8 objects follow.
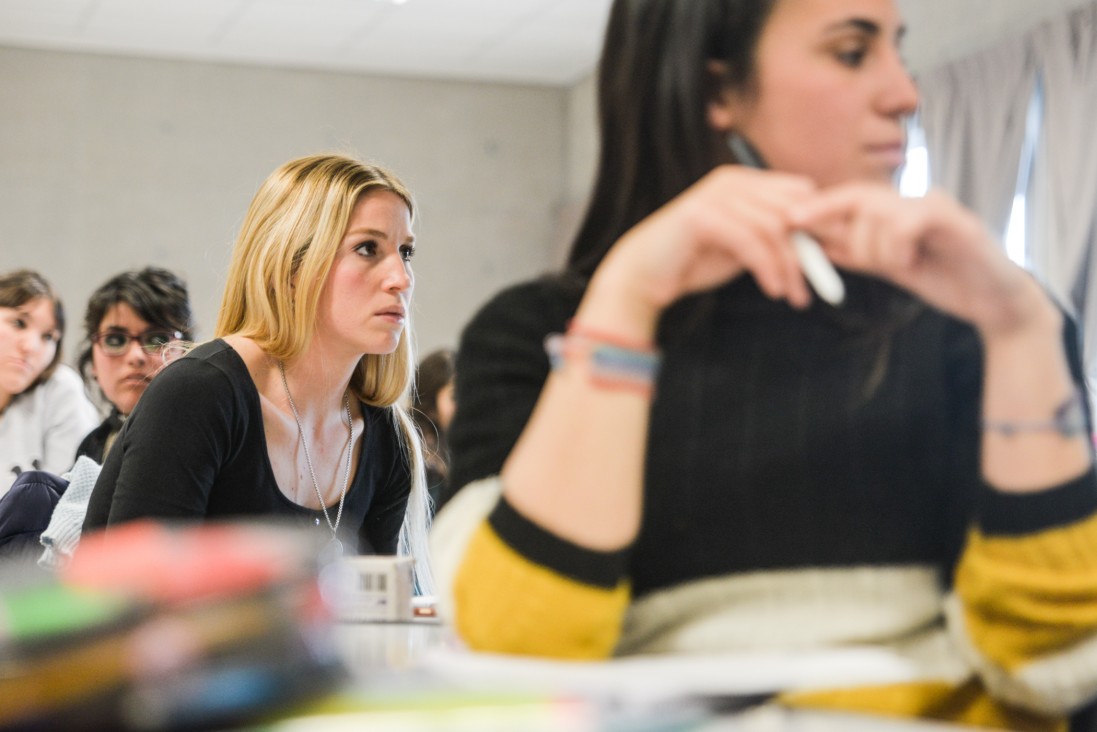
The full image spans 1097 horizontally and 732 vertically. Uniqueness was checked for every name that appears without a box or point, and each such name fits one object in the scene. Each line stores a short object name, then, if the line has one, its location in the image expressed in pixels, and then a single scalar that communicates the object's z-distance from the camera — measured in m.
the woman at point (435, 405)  3.67
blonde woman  2.34
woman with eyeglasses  3.35
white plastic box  2.16
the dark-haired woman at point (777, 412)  1.85
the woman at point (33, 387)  4.41
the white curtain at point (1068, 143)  3.59
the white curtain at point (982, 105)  3.97
